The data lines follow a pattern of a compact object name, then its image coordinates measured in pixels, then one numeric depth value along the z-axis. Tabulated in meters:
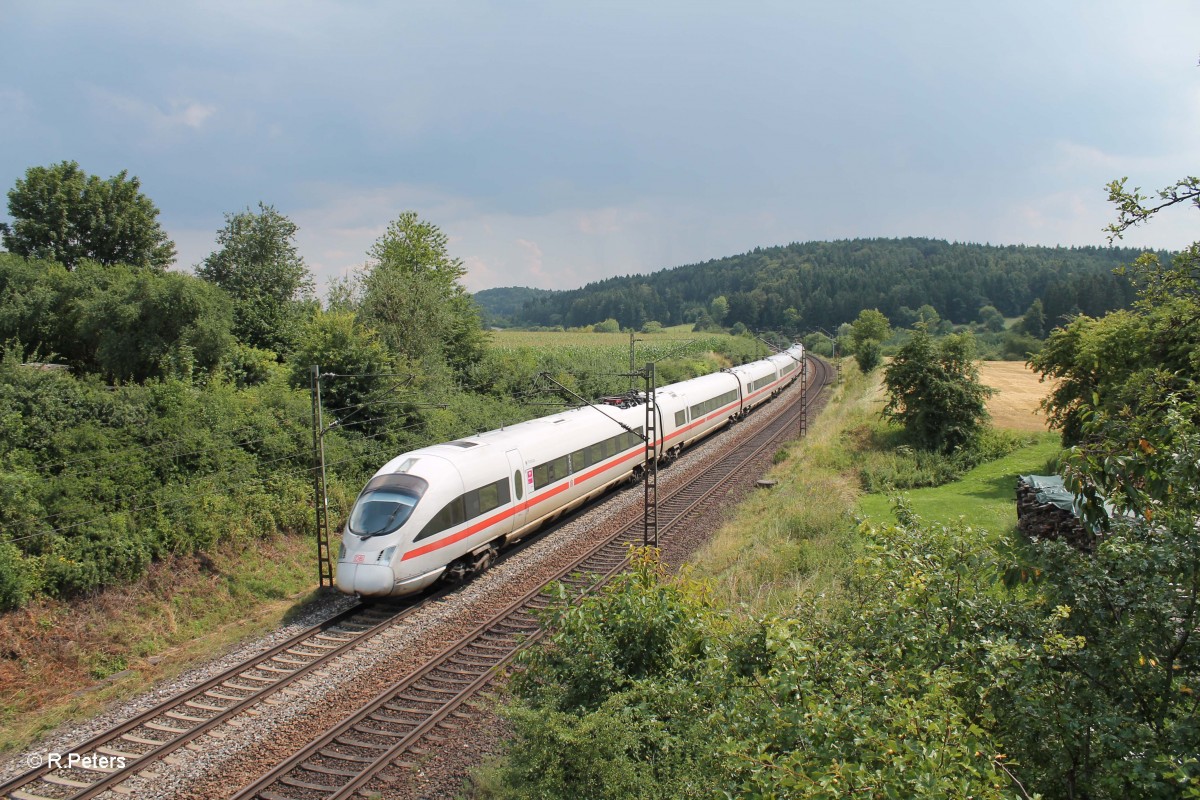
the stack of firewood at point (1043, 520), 15.24
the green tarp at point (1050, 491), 15.78
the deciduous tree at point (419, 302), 31.11
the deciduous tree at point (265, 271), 32.38
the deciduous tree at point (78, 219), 28.38
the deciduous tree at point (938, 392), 27.89
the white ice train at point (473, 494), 14.12
